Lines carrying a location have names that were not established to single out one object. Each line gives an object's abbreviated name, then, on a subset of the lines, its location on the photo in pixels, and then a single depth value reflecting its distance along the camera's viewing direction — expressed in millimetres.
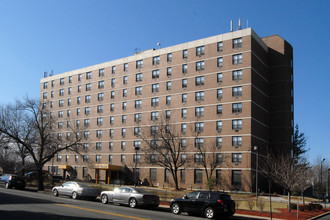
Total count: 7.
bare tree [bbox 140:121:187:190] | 57250
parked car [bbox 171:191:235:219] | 19953
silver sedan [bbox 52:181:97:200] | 28109
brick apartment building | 55562
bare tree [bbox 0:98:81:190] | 38094
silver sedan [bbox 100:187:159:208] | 23562
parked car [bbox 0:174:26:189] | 37531
